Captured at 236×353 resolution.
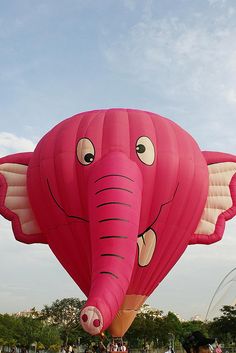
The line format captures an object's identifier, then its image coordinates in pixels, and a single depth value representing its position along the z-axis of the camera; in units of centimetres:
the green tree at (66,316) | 7269
